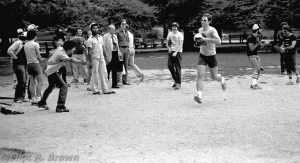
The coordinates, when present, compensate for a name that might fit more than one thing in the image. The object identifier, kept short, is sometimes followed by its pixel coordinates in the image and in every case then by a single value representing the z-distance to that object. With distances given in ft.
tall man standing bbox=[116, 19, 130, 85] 50.73
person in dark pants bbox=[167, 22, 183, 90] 46.68
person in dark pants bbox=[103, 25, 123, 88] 47.88
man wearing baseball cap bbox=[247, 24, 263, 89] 44.65
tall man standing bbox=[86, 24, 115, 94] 43.75
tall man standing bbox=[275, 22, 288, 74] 50.67
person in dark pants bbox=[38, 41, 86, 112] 34.14
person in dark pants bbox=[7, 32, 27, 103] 40.68
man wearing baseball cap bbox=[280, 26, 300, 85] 48.16
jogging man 36.11
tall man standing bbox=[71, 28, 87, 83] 51.52
